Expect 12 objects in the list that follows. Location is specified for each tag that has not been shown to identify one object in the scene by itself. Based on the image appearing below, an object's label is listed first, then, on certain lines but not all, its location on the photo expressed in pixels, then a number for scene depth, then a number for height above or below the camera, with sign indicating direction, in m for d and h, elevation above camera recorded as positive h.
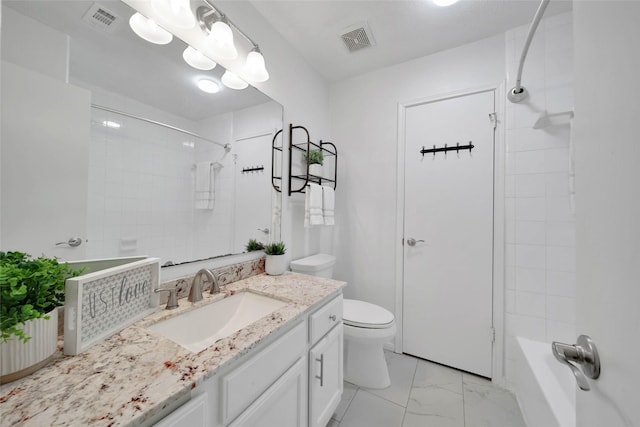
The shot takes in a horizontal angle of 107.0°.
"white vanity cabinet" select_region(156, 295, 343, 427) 0.65 -0.58
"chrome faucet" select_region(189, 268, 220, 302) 1.03 -0.31
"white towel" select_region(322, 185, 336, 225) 1.89 +0.10
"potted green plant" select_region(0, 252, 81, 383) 0.52 -0.24
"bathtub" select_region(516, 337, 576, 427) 1.05 -0.83
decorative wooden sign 0.63 -0.27
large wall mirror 0.70 +0.27
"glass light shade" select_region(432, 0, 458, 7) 1.39 +1.27
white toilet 1.53 -0.80
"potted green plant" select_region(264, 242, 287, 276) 1.50 -0.29
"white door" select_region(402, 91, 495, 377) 1.71 -0.13
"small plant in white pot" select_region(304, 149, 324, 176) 1.87 +0.44
